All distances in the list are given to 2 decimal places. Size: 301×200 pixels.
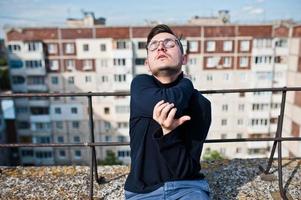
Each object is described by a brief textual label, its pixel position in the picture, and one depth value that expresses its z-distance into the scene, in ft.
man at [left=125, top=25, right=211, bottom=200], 6.39
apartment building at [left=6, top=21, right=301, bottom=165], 100.07
